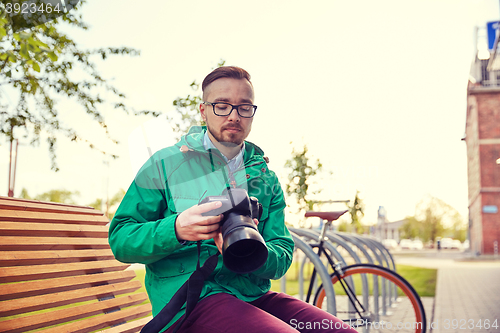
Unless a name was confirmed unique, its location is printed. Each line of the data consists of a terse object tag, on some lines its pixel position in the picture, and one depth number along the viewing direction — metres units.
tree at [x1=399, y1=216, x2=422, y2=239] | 55.84
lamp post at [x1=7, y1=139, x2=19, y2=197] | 4.39
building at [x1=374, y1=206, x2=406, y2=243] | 90.06
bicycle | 3.64
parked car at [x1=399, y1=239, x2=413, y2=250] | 61.40
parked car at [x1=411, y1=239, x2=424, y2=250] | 60.16
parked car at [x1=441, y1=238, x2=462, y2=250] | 57.41
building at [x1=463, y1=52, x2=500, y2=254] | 33.84
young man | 1.45
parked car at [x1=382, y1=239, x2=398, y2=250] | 59.01
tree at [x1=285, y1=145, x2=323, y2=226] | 7.25
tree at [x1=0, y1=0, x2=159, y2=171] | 5.37
